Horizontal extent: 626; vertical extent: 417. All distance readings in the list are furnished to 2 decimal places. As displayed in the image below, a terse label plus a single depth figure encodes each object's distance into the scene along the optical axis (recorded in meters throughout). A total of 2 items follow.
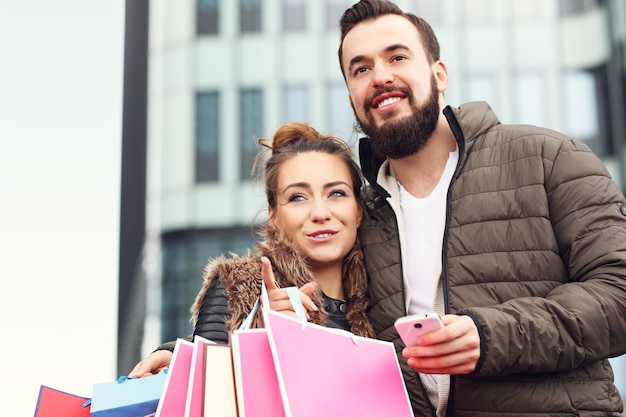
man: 2.09
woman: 2.44
